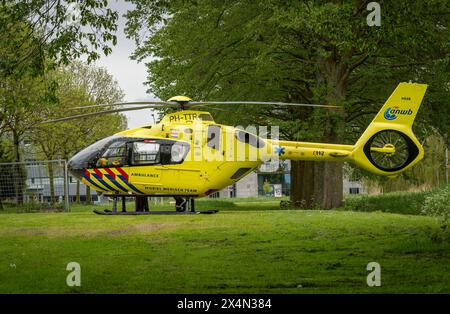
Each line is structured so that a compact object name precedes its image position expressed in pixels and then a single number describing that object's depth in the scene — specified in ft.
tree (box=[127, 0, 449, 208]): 95.40
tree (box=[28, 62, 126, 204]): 153.48
